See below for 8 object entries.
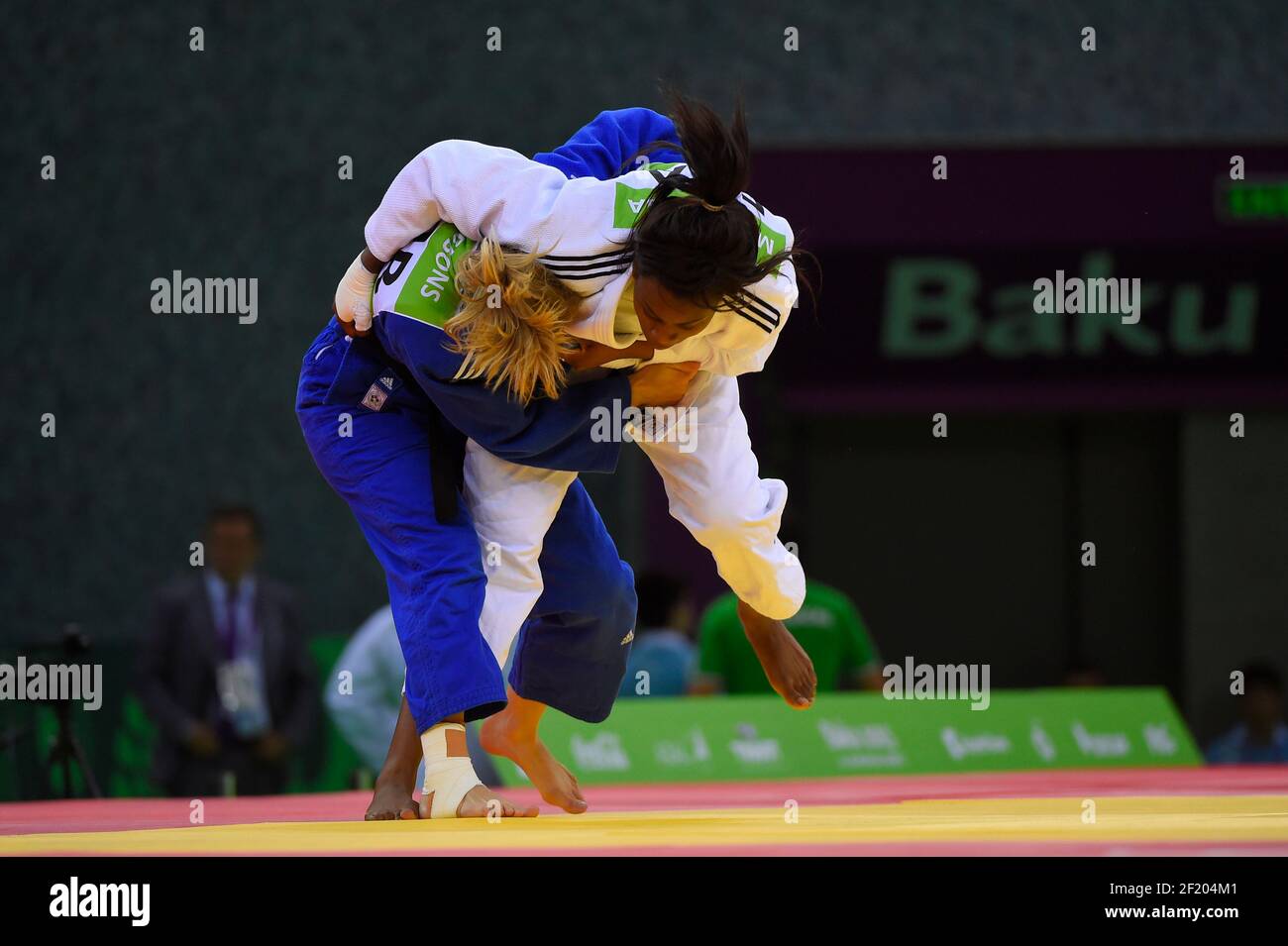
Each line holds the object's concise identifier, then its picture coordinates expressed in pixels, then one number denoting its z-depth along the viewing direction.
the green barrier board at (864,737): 11.98
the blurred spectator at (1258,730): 15.26
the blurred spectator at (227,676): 12.68
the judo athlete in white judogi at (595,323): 5.82
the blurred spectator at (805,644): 13.28
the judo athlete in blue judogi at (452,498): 5.91
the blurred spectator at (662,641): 13.61
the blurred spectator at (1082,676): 17.75
